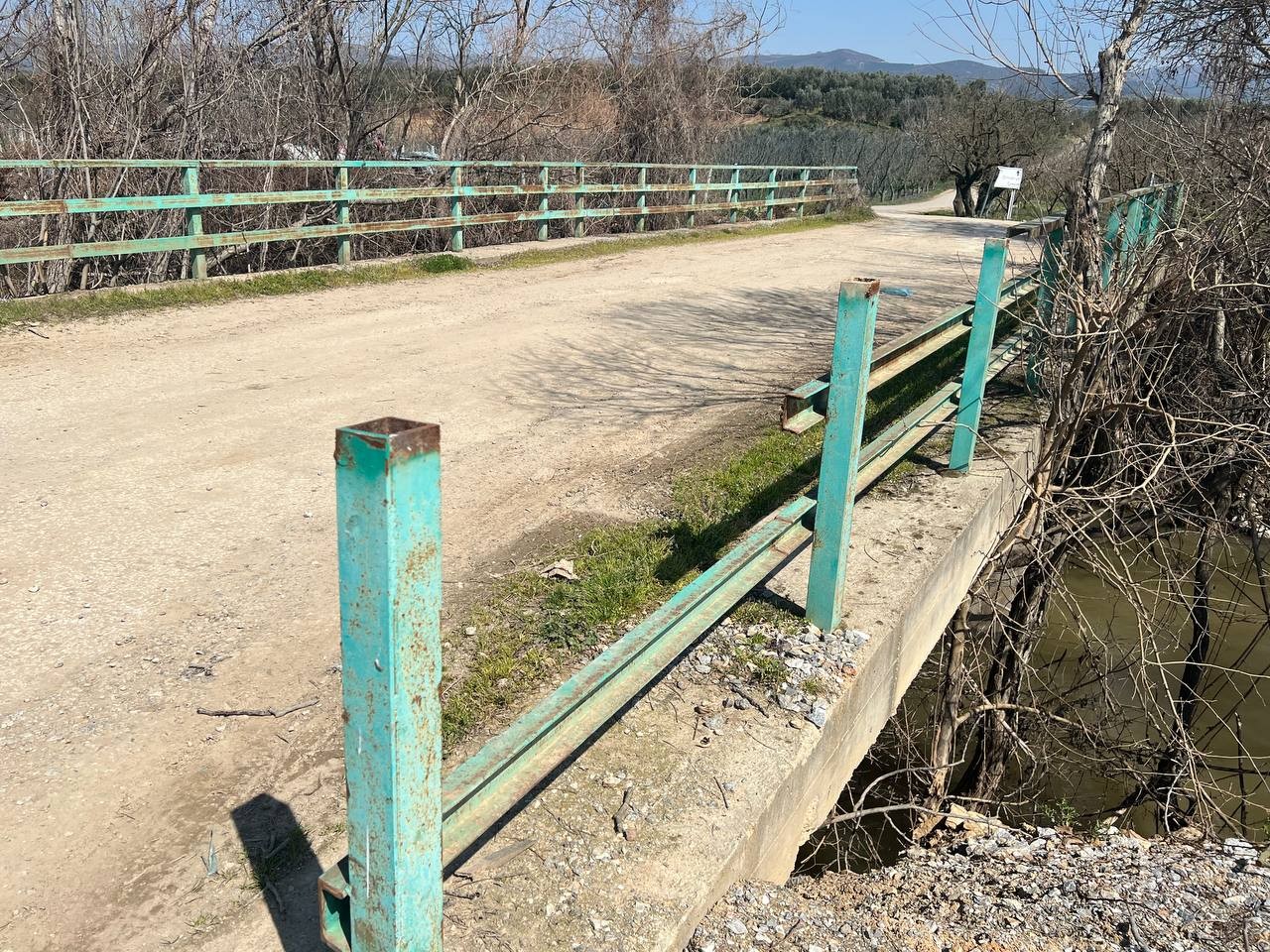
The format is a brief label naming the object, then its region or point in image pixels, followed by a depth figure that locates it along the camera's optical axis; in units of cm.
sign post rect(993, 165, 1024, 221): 2203
